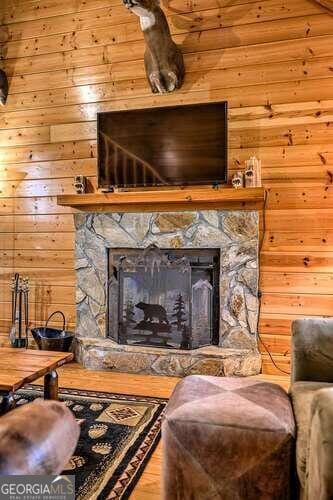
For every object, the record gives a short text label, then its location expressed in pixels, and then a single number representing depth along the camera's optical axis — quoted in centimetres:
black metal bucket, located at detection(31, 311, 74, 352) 358
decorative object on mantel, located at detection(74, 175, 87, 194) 369
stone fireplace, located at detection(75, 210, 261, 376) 330
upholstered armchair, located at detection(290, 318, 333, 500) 101
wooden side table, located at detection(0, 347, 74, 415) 187
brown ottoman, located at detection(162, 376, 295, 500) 140
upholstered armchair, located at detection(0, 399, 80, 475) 72
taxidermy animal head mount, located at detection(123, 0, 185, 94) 328
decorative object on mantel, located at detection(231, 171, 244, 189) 323
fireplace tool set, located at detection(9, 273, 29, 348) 390
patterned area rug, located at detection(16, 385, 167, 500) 180
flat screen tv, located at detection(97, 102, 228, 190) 333
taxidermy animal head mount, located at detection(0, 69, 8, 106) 403
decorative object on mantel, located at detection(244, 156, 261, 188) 318
